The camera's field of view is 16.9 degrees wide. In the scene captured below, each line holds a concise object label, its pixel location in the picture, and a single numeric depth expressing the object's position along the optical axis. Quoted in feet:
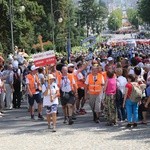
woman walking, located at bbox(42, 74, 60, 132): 43.24
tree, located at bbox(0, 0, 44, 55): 157.24
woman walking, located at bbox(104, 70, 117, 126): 45.27
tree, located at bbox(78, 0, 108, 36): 502.79
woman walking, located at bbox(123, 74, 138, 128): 43.75
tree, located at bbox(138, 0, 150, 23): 294.58
